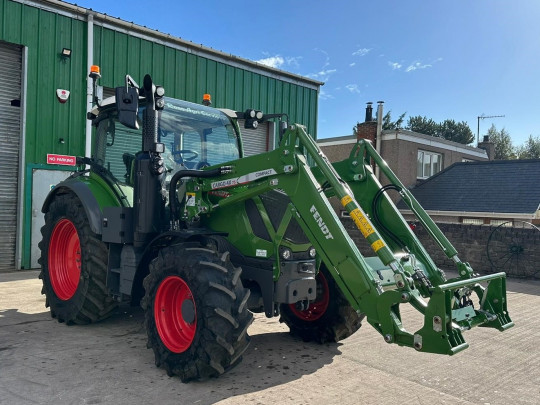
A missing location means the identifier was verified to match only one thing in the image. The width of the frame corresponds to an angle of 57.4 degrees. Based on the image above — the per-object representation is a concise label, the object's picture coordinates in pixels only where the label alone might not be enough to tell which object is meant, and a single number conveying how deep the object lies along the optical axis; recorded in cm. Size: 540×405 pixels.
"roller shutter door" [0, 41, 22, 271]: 937
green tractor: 372
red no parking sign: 980
